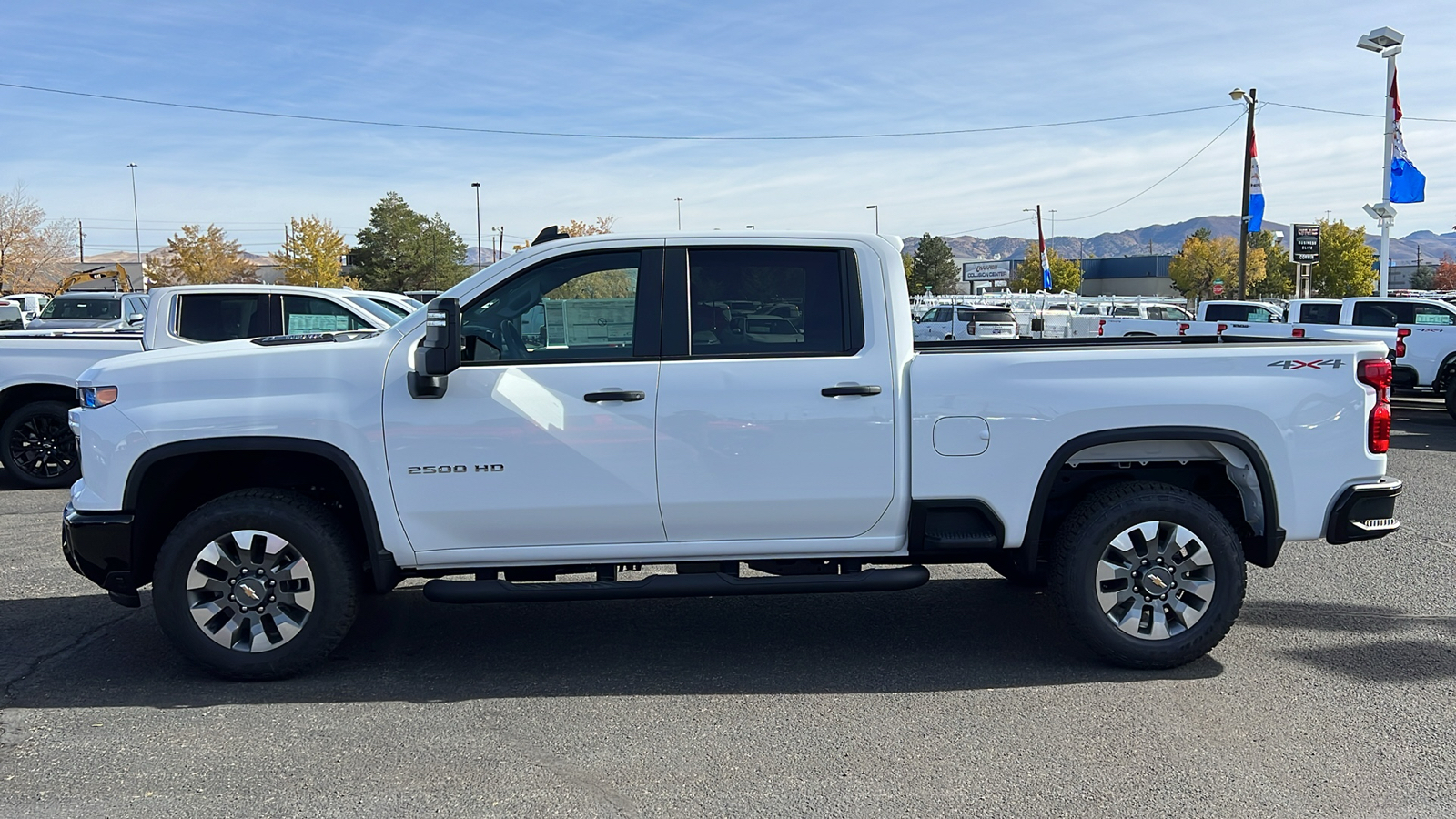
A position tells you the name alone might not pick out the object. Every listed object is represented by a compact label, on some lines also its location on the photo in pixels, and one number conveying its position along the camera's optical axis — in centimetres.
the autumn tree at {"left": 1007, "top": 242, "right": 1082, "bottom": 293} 9911
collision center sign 11206
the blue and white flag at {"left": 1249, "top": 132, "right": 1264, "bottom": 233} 2970
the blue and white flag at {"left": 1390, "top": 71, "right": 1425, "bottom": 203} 2302
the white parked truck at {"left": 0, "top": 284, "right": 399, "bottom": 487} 957
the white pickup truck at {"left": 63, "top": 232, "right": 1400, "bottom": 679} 466
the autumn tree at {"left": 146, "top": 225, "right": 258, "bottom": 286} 7181
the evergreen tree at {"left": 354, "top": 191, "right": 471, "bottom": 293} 8150
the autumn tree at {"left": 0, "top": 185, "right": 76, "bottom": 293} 5375
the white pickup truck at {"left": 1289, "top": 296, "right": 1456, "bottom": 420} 1576
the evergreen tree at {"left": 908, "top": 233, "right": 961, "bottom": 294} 10350
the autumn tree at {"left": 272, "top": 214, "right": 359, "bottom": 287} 6731
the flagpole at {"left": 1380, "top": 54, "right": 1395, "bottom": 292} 2267
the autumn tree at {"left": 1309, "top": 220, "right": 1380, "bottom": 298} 7162
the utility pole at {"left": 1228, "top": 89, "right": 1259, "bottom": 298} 2998
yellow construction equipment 5635
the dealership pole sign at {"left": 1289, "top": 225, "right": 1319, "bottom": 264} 3228
